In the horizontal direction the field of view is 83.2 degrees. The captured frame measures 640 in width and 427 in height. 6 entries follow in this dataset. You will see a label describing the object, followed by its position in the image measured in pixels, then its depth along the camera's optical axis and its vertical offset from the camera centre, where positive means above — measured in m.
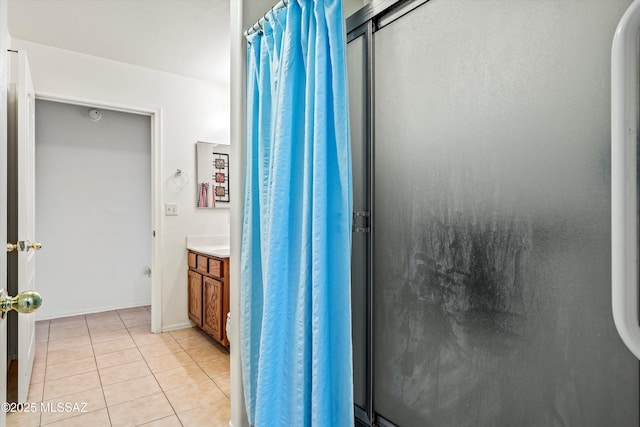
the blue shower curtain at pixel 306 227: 1.18 -0.05
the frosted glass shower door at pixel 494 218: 0.75 -0.02
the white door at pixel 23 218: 1.99 -0.04
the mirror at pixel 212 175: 3.56 +0.37
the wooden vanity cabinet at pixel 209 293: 2.73 -0.67
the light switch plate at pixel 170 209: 3.37 +0.02
